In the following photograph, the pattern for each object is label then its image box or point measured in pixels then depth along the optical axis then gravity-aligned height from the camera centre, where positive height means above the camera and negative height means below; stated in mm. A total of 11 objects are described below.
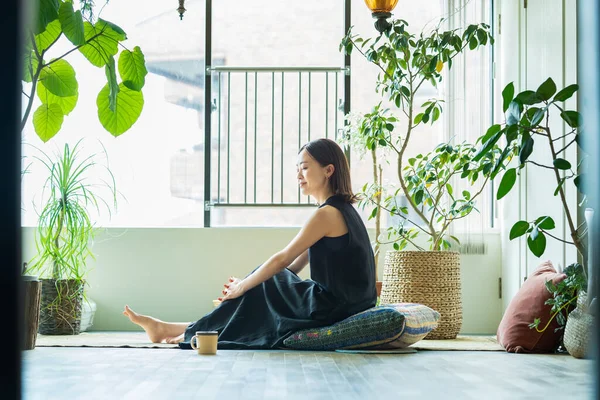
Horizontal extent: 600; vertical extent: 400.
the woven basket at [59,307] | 3898 -498
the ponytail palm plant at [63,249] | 3910 -187
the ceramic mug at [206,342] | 2834 -495
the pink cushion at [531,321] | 3107 -455
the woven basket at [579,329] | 2779 -431
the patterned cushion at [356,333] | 3018 -487
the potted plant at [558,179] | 2725 +136
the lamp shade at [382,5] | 3830 +1125
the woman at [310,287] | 3148 -313
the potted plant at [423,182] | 3861 +196
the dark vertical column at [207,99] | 4703 +765
